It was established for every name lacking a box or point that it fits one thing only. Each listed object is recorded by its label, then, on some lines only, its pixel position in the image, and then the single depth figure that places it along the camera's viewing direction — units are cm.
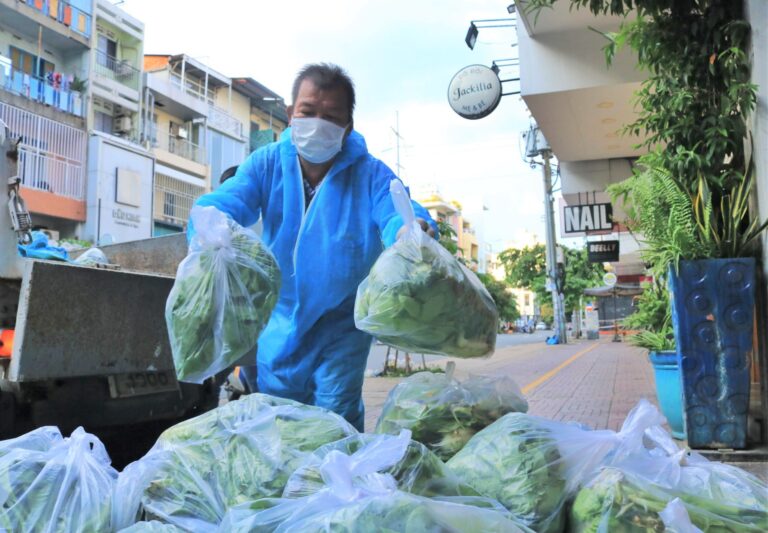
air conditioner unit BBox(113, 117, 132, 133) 2347
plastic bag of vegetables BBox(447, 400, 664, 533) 121
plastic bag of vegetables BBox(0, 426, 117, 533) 123
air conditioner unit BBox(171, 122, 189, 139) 2733
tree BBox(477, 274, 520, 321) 5416
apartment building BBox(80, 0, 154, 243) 2106
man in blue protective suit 213
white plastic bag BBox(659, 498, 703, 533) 108
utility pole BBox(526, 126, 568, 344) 2142
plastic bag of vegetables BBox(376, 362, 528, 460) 153
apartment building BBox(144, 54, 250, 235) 2516
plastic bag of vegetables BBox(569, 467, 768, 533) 112
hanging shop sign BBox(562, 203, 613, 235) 1330
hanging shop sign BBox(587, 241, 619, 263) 1712
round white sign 1134
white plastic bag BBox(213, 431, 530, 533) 98
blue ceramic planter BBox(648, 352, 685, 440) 494
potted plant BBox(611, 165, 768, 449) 417
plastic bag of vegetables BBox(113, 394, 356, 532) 124
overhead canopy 2823
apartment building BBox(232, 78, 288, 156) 3108
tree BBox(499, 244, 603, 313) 4259
